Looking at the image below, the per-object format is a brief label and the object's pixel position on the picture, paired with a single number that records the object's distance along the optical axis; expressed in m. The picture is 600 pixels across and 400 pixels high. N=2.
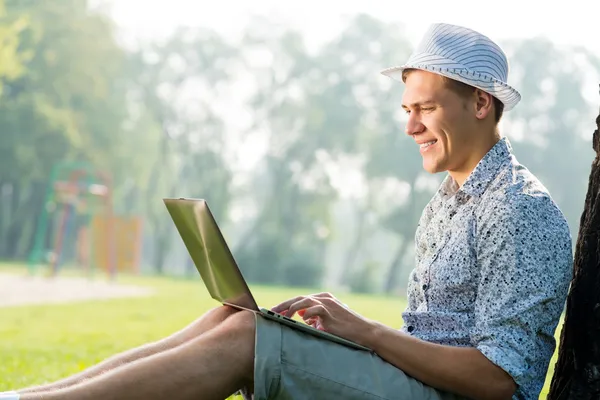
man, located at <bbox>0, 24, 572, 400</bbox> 2.06
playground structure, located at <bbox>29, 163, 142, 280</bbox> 16.33
